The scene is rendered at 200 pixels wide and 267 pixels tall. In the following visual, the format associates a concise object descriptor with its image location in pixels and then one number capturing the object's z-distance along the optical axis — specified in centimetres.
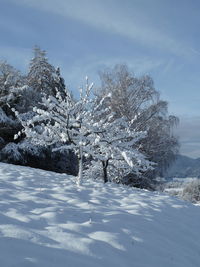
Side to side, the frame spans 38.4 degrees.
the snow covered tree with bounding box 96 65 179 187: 1791
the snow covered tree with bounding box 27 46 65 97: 2311
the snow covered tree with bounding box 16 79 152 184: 841
